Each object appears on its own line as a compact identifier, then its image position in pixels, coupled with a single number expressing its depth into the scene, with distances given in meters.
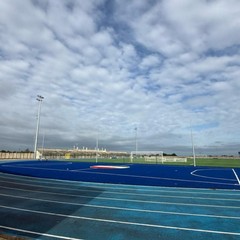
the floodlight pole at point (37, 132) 52.63
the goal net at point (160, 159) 56.30
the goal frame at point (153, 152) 52.25
